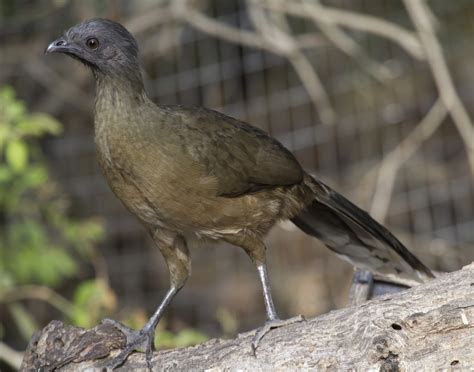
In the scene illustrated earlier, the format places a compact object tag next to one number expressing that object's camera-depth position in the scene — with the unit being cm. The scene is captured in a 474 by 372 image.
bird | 731
